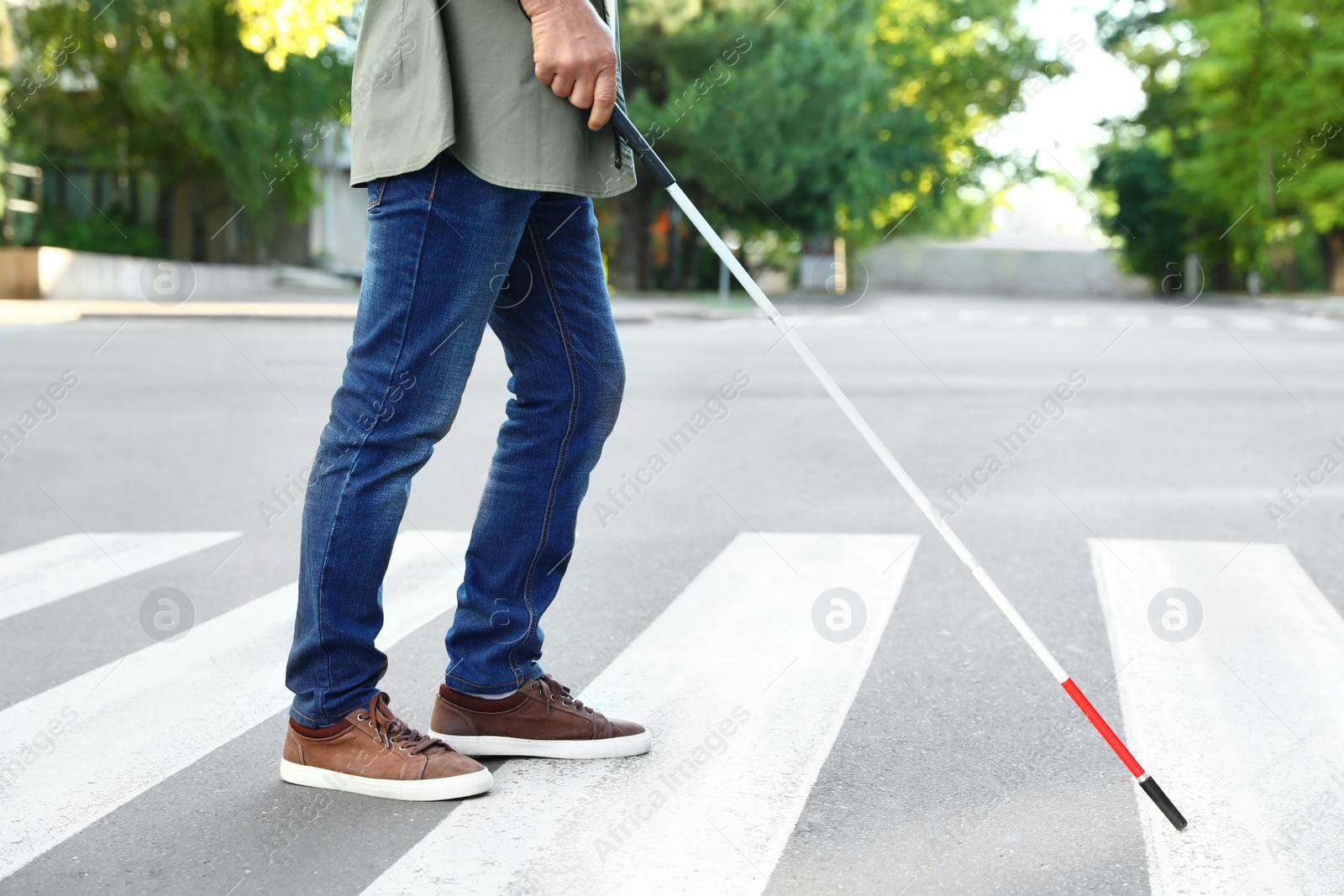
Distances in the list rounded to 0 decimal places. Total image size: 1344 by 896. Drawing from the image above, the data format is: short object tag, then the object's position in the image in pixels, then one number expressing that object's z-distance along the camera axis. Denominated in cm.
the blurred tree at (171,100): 2506
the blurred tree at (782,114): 2748
